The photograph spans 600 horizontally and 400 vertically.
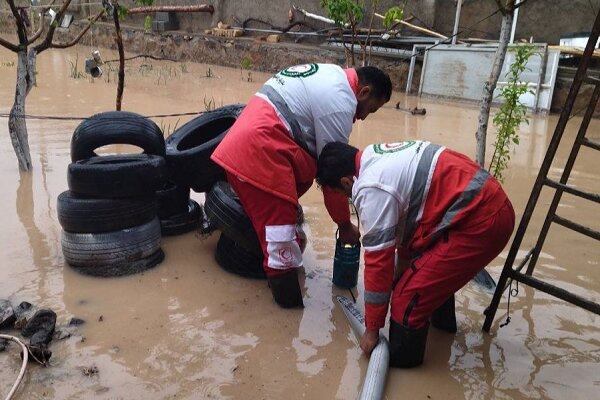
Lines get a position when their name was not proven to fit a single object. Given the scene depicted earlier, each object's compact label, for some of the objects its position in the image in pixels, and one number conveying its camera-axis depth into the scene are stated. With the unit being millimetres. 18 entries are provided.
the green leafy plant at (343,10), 8213
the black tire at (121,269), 3865
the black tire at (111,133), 4008
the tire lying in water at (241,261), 3986
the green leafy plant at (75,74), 12809
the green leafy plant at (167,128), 7953
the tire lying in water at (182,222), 4598
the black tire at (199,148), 4312
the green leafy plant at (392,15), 8000
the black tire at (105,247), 3814
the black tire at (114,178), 3721
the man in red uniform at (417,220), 2789
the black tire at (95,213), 3754
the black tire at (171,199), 4492
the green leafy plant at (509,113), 5112
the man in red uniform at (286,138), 3373
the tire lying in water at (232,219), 3795
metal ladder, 2916
